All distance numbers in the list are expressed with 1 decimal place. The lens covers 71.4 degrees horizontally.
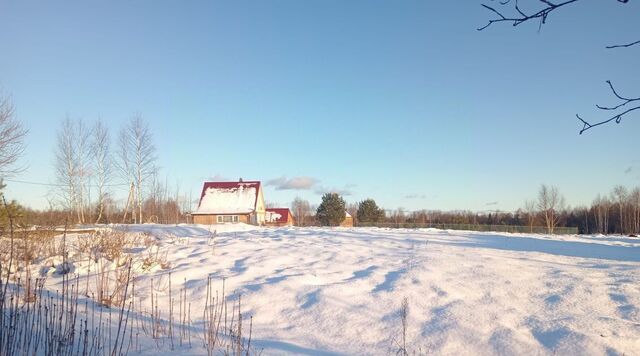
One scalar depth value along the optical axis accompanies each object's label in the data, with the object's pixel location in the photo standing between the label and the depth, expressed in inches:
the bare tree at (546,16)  68.1
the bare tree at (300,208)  2768.2
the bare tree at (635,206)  1694.3
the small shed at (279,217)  1917.4
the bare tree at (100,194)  1180.0
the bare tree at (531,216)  1875.2
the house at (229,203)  1437.0
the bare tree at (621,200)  1873.8
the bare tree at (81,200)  1130.8
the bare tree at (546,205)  1660.9
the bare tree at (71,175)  1150.3
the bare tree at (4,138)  653.9
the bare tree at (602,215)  1857.8
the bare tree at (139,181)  1168.2
